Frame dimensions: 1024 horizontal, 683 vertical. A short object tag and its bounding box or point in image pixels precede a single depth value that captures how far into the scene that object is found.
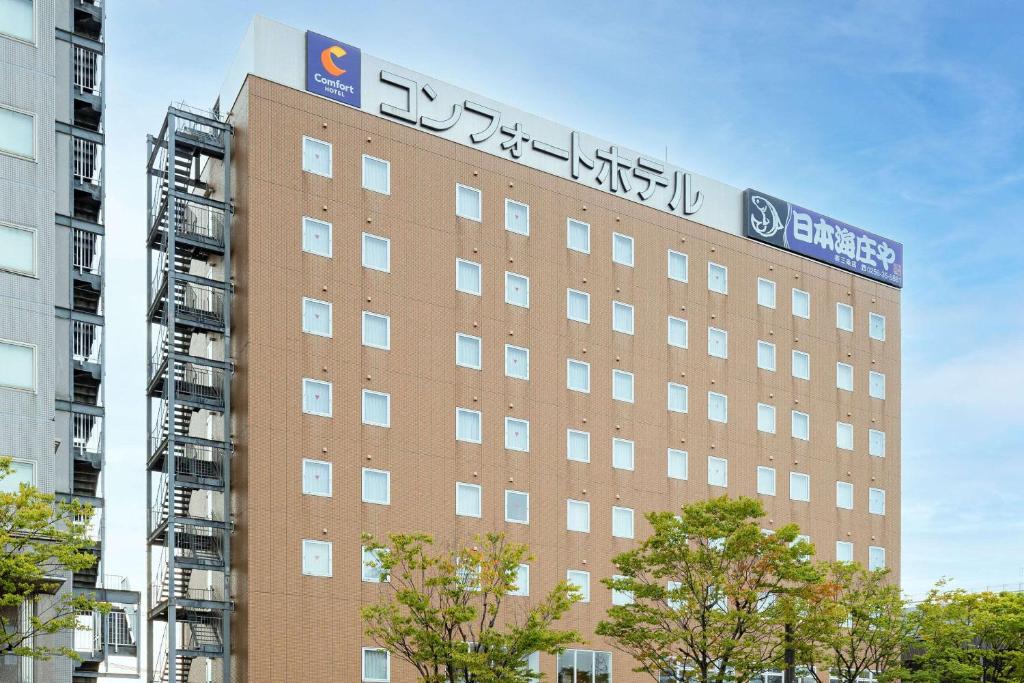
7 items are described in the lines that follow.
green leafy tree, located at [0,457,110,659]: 36.66
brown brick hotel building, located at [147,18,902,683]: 53.22
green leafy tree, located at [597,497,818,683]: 48.22
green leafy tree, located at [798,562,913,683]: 60.34
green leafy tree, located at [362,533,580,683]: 45.25
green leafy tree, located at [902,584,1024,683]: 61.81
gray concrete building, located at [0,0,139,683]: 44.31
